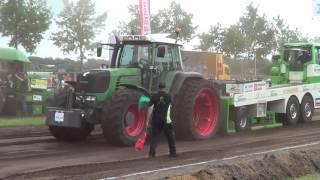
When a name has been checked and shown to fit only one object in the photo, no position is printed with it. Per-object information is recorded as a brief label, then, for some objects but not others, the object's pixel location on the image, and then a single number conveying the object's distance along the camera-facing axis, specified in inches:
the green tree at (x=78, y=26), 1462.8
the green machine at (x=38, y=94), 908.0
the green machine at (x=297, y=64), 777.6
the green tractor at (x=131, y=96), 506.9
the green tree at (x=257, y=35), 1855.3
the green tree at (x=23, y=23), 1196.5
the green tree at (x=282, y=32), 2039.9
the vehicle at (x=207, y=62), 1467.8
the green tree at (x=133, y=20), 1562.5
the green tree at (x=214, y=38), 1825.8
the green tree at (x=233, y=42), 1728.6
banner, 855.1
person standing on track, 458.0
